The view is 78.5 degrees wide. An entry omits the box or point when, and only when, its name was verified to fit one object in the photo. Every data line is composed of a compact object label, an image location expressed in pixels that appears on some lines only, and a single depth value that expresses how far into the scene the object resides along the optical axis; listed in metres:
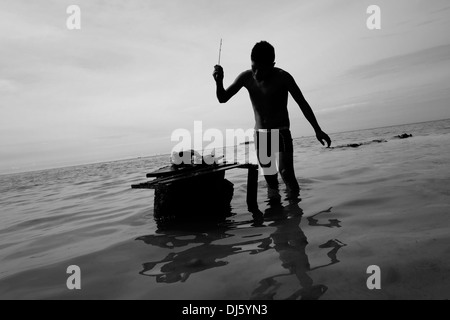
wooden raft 3.92
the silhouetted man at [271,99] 4.39
